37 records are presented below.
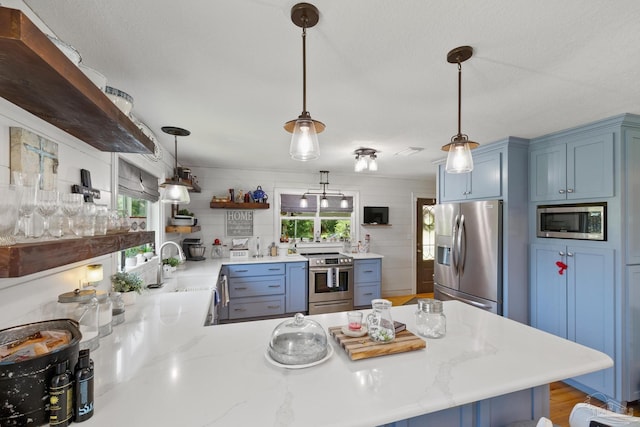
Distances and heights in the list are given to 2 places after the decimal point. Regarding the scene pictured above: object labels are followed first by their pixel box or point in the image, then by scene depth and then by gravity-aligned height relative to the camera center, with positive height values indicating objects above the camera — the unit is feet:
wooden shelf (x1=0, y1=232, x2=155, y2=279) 2.02 -0.35
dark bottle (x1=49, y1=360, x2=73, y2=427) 2.47 -1.64
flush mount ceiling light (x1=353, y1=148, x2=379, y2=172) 9.71 +2.03
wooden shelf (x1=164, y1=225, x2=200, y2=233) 10.98 -0.59
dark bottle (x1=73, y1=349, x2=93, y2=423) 2.60 -1.65
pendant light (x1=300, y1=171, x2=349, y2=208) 15.76 +1.18
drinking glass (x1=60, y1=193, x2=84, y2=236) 3.02 +0.05
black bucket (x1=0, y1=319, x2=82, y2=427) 2.33 -1.49
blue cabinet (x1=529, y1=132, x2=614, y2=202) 7.48 +1.40
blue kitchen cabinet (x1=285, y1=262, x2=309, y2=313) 13.48 -3.50
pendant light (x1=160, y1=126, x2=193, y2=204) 8.25 +0.79
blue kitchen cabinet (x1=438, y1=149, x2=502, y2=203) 9.49 +1.27
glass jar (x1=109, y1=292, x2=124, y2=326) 5.05 -1.75
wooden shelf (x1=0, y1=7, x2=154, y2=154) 2.08 +1.24
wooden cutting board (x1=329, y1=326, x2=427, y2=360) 3.79 -1.83
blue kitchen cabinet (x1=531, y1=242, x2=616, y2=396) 7.42 -2.34
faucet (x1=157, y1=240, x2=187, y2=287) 8.25 -1.72
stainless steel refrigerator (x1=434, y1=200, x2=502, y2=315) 9.22 -1.36
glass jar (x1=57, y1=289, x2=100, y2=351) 3.96 -1.38
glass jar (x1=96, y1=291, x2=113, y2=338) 4.47 -1.61
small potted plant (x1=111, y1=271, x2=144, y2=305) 6.00 -1.55
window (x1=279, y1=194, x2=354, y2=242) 15.81 -0.26
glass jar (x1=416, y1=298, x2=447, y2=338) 4.62 -1.74
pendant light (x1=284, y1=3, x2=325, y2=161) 3.73 +1.18
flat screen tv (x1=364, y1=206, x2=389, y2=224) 16.81 +0.00
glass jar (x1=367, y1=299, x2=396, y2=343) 4.09 -1.62
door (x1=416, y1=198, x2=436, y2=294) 17.95 -1.93
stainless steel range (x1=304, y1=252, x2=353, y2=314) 13.79 -3.41
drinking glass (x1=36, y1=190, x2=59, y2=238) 2.70 +0.07
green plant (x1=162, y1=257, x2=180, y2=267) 10.03 -1.71
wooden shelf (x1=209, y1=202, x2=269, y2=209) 13.93 +0.45
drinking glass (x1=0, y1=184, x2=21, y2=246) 2.28 +0.02
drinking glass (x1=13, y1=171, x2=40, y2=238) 2.49 +0.05
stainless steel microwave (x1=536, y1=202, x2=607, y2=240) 7.59 -0.15
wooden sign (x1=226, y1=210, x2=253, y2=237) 14.80 -0.47
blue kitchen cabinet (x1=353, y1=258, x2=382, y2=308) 14.53 -3.41
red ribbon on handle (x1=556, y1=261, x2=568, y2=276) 8.34 -1.49
